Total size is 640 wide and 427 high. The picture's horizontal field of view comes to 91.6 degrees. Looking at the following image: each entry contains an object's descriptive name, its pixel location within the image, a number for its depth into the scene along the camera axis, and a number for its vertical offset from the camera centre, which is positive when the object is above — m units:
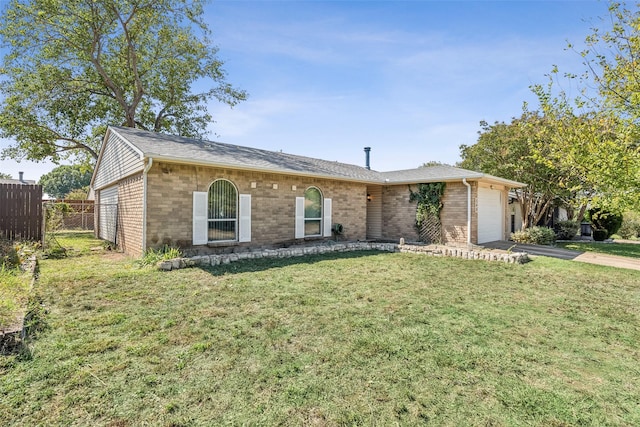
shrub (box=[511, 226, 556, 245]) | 13.21 -0.82
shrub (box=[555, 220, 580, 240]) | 17.38 -0.70
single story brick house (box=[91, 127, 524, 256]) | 8.62 +0.63
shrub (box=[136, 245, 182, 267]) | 7.71 -1.03
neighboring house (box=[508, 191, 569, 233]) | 18.42 +0.10
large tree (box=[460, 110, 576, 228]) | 15.34 +2.62
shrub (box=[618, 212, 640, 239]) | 20.14 -0.64
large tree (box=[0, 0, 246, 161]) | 16.62 +8.86
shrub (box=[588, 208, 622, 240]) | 17.78 -0.35
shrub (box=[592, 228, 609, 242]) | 17.66 -0.98
